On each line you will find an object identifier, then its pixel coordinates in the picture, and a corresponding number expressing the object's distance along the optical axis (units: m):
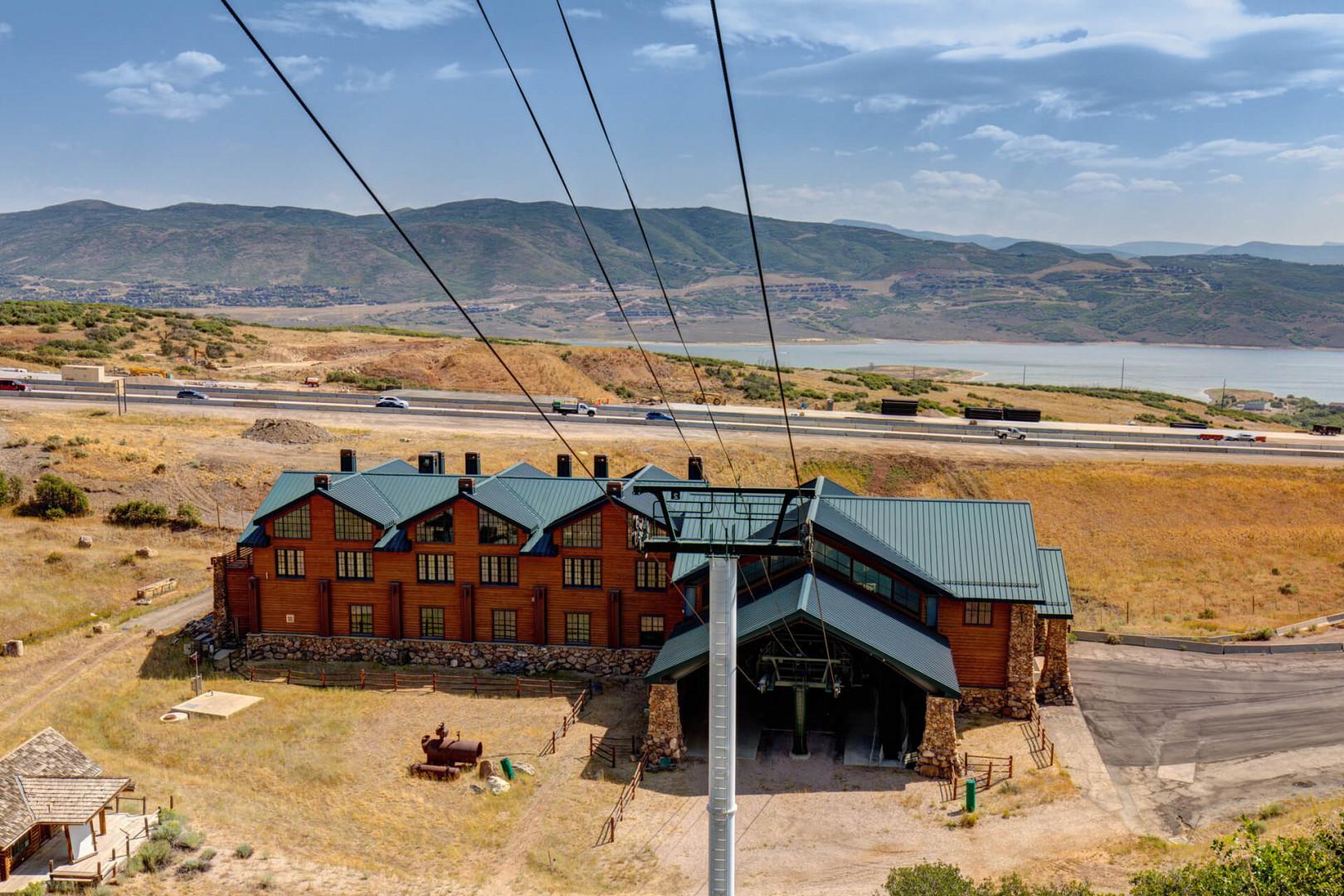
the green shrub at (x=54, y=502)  65.38
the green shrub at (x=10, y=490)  66.56
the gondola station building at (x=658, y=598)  35.50
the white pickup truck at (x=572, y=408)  94.38
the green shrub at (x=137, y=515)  65.44
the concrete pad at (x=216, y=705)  39.72
